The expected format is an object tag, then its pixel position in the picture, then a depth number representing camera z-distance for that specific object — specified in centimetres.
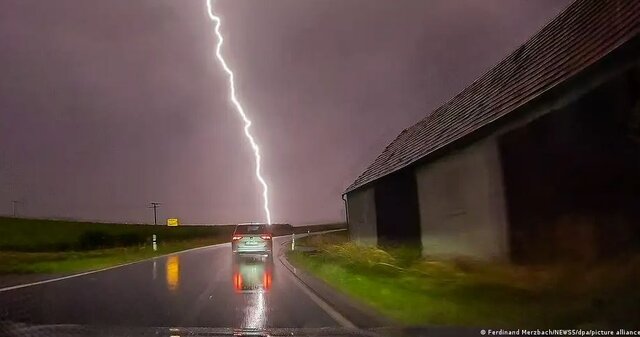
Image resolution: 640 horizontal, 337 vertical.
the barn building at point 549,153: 1098
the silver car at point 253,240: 2738
